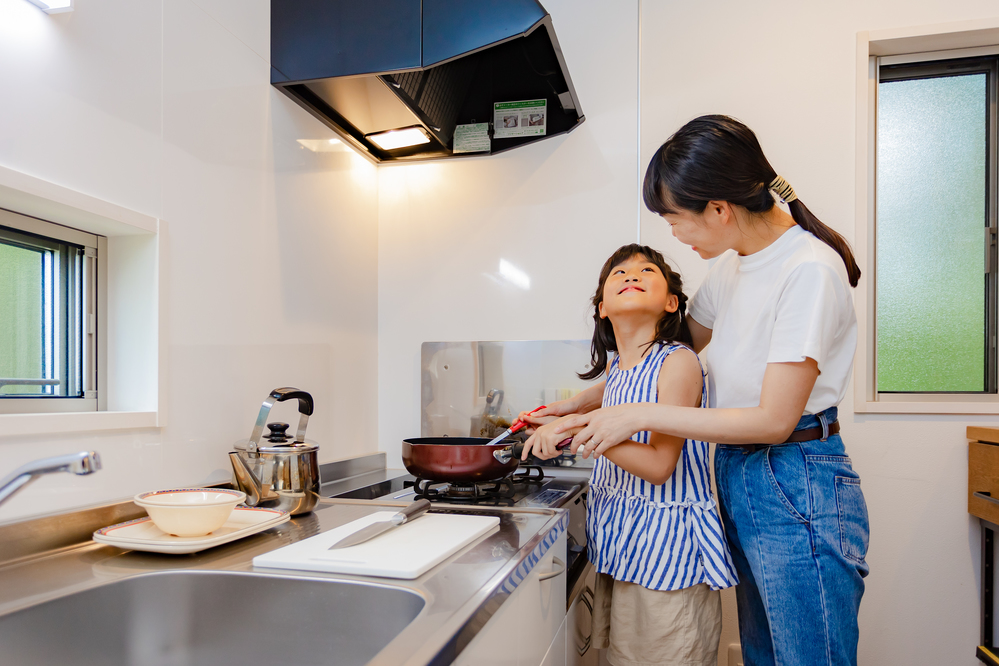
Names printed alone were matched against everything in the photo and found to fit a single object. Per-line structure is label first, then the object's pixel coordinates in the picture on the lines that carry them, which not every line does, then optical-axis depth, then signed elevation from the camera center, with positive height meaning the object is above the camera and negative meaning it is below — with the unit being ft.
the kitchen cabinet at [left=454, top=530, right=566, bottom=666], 2.15 -1.15
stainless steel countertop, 1.82 -0.91
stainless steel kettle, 3.43 -0.75
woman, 3.20 -0.39
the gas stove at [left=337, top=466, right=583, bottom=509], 3.98 -1.06
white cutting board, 2.40 -0.88
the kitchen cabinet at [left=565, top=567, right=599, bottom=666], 3.84 -1.85
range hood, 4.28 +1.87
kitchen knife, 2.71 -0.88
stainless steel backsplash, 5.70 -0.46
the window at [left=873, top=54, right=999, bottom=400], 5.67 +0.80
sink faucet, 1.81 -0.39
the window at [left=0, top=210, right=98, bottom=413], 2.98 +0.05
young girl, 3.40 -1.00
